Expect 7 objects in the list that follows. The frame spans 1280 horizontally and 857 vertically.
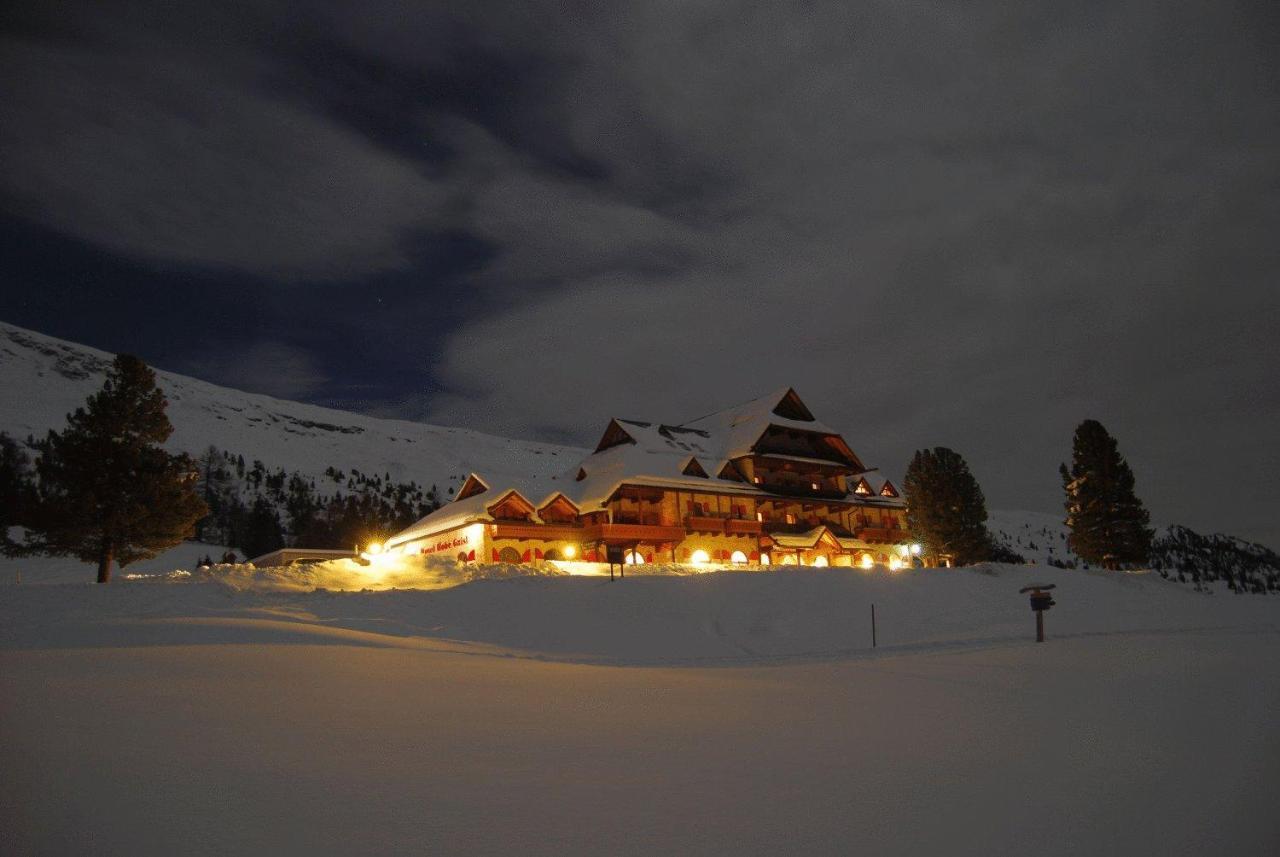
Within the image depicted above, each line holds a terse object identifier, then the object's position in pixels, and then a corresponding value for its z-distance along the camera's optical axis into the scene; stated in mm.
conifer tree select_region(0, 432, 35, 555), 31422
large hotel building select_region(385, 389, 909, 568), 47344
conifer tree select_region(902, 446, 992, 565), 56938
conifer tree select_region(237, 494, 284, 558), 77438
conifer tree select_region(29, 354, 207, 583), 30250
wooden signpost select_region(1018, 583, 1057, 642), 23281
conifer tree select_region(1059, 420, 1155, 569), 54562
